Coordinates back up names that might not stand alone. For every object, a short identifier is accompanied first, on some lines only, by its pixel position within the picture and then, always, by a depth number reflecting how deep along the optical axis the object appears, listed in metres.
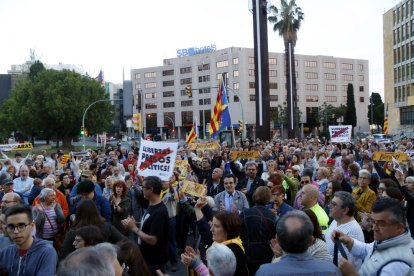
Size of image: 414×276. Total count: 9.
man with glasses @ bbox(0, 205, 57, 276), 3.69
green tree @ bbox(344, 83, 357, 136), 93.12
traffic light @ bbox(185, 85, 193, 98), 32.44
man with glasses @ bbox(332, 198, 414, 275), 2.96
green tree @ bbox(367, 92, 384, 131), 102.56
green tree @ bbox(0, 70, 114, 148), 53.28
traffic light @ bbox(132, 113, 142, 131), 24.33
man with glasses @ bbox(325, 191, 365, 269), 4.54
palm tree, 39.91
